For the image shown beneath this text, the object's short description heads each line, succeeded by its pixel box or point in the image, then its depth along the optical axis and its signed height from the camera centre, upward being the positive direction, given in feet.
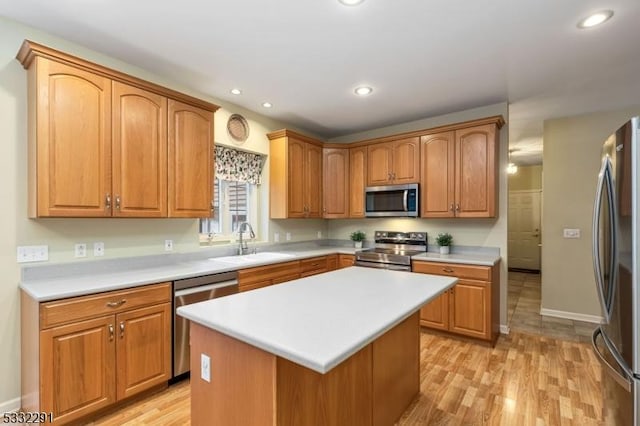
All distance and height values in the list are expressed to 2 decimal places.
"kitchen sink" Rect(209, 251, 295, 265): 10.18 -1.62
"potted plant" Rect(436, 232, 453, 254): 12.38 -1.21
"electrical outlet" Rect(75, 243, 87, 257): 7.66 -0.93
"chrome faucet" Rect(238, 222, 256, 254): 11.55 -1.08
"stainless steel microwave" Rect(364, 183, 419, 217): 12.51 +0.49
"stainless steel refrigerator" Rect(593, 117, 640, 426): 4.55 -0.98
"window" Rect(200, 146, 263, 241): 11.44 +0.76
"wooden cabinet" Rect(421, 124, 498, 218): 10.98 +1.48
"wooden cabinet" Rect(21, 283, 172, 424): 5.86 -2.93
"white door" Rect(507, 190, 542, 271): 23.07 -1.33
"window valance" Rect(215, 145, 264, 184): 11.47 +1.88
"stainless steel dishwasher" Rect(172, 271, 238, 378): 7.69 -2.27
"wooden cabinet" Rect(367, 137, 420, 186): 12.64 +2.14
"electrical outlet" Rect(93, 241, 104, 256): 7.96 -0.94
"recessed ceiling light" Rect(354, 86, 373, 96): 10.30 +4.14
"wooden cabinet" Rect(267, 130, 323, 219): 12.86 +1.60
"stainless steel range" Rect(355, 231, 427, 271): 11.83 -1.66
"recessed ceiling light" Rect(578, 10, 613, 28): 6.40 +4.13
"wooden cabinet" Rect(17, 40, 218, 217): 6.54 +1.71
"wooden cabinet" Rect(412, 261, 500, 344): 10.12 -3.14
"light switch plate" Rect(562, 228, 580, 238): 12.94 -0.89
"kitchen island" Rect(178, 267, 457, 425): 3.77 -1.88
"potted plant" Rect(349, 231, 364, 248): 14.99 -1.27
